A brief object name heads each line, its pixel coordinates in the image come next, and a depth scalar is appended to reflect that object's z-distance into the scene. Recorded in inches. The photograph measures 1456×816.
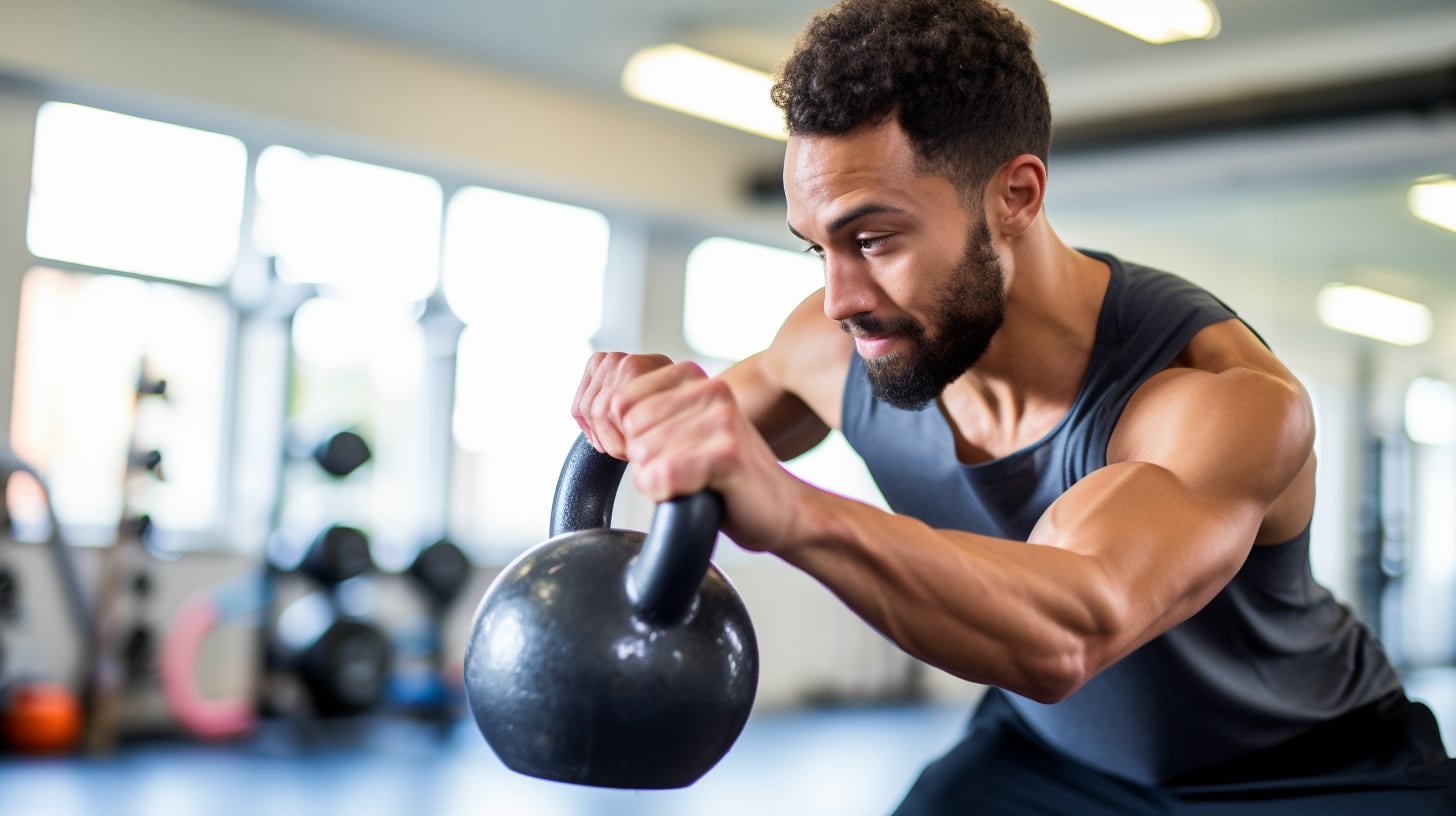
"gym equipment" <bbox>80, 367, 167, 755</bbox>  183.9
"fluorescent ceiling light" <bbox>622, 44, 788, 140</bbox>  213.5
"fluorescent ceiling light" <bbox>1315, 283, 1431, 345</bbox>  195.3
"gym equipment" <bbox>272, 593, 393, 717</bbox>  193.6
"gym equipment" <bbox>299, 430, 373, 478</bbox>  199.6
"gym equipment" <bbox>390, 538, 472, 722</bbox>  210.1
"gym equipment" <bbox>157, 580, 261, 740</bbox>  192.9
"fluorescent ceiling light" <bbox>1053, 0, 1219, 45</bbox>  167.0
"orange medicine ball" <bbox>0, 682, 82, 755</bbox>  178.4
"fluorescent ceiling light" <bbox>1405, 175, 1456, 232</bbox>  189.6
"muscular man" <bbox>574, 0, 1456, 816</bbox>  39.4
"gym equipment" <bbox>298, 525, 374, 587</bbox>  197.3
